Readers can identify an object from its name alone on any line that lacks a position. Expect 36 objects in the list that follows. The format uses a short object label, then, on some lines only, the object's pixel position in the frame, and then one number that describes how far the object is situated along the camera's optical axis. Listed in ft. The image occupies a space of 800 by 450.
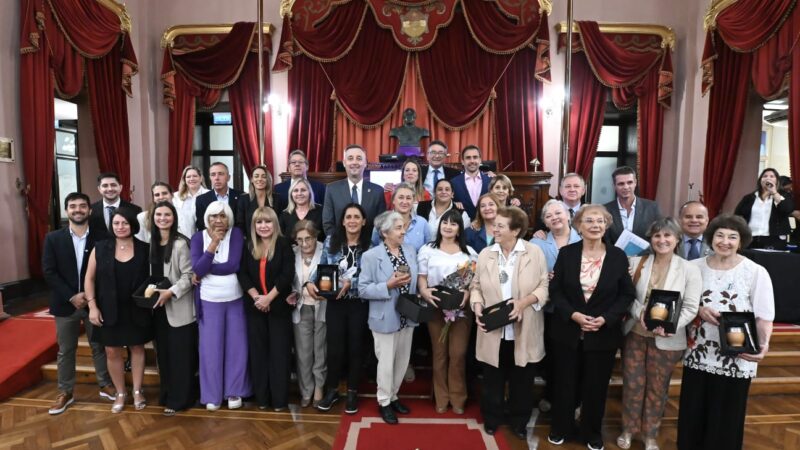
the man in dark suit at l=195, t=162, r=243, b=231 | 12.25
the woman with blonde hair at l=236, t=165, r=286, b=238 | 11.74
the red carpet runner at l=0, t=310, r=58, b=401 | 11.39
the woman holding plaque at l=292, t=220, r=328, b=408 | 10.14
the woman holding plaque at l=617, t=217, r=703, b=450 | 7.90
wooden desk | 16.76
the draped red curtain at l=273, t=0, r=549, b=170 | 23.61
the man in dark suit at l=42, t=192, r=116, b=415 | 10.23
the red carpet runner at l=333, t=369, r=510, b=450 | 9.02
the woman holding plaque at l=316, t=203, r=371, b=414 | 9.78
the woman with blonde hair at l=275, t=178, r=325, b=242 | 11.03
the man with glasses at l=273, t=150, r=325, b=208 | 12.43
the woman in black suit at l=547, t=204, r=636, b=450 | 8.21
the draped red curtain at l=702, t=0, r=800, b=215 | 16.76
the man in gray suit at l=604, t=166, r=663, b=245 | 10.32
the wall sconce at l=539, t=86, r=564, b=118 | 24.26
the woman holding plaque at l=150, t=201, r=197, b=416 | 9.91
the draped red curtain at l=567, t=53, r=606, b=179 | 23.91
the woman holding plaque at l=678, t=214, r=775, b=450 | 7.53
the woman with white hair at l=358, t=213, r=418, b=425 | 9.30
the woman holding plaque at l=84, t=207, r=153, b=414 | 9.75
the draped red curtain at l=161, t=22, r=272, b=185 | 23.98
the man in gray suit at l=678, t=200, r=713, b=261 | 9.72
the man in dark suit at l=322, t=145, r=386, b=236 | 11.59
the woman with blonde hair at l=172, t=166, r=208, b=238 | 12.47
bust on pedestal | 21.56
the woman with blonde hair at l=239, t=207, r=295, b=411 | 9.93
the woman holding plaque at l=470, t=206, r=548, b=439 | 8.82
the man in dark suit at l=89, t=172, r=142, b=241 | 11.65
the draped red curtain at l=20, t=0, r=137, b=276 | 16.51
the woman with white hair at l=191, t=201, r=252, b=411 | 9.90
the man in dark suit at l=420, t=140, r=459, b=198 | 13.46
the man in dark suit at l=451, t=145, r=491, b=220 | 12.79
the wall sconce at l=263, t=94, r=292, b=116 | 24.62
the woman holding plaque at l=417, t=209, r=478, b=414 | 9.36
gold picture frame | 15.84
